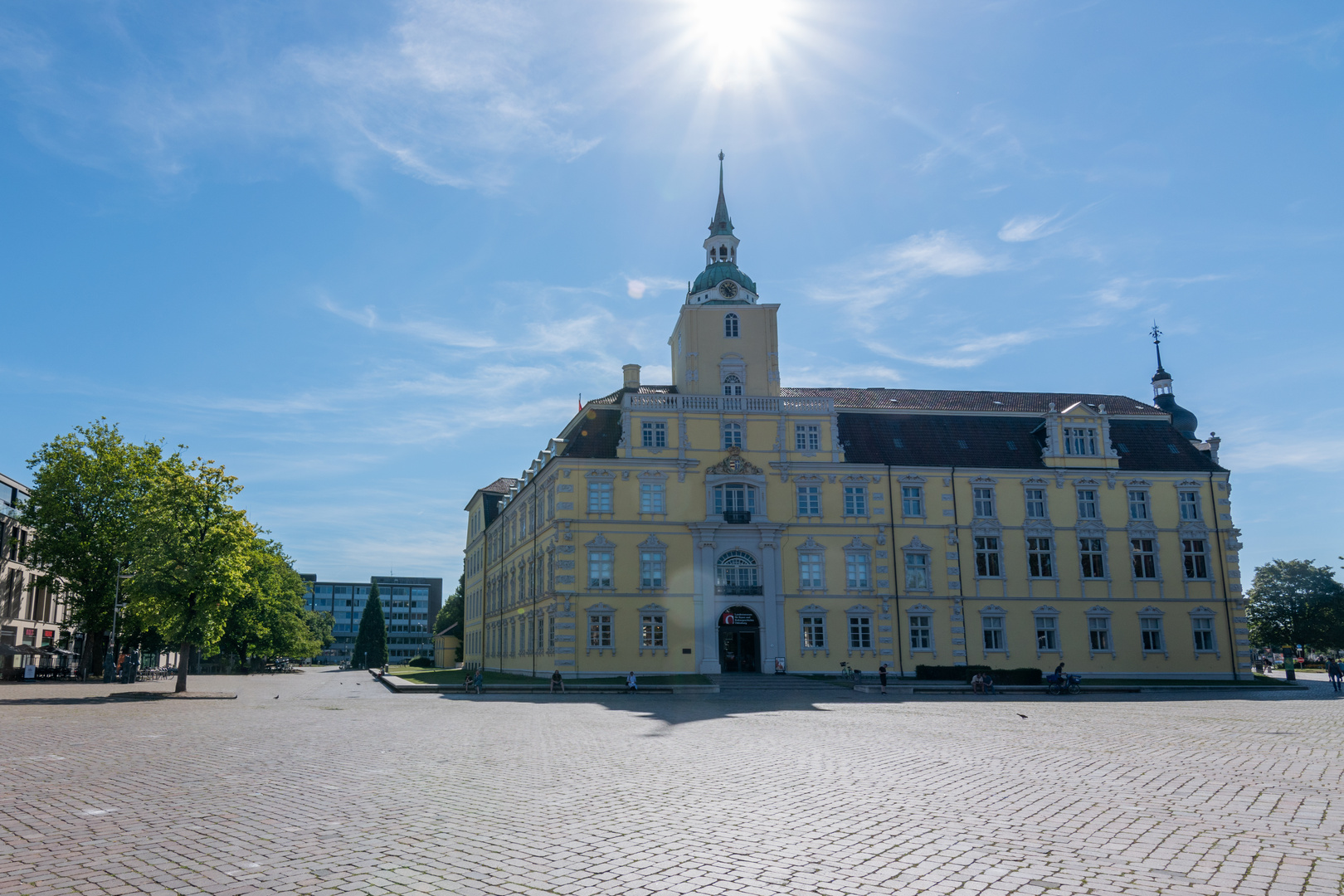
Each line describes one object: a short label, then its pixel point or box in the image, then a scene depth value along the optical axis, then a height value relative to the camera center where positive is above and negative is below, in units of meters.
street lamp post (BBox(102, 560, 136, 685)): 57.75 -1.65
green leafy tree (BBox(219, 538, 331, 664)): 68.25 +1.26
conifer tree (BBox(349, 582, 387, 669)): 126.88 -1.56
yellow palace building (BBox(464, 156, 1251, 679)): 54.09 +5.10
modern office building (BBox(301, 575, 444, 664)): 195.50 -3.89
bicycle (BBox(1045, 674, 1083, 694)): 45.44 -3.13
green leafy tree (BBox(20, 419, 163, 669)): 57.97 +7.23
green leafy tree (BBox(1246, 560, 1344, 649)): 85.25 +0.73
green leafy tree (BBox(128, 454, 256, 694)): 41.03 +3.24
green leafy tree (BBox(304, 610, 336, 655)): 123.51 +0.46
